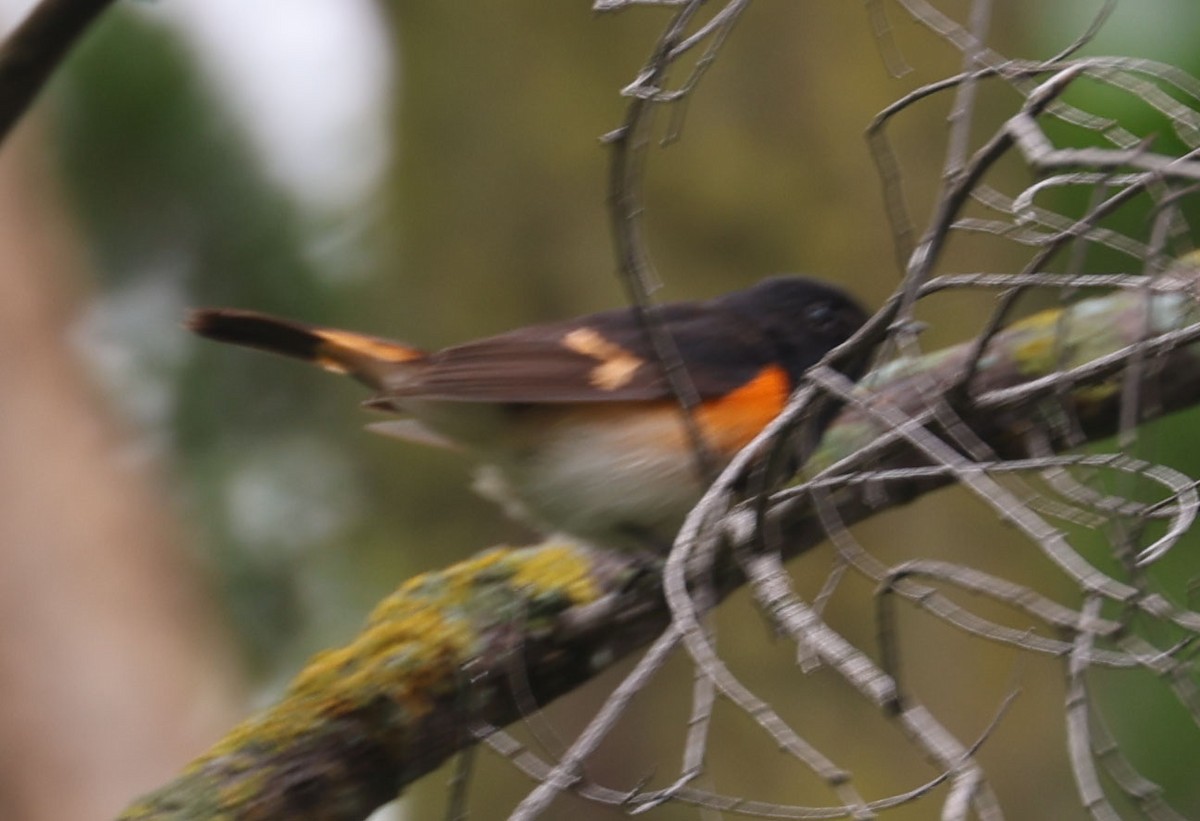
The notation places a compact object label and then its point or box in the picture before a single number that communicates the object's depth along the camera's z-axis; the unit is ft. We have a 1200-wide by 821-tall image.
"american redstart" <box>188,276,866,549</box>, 20.27
